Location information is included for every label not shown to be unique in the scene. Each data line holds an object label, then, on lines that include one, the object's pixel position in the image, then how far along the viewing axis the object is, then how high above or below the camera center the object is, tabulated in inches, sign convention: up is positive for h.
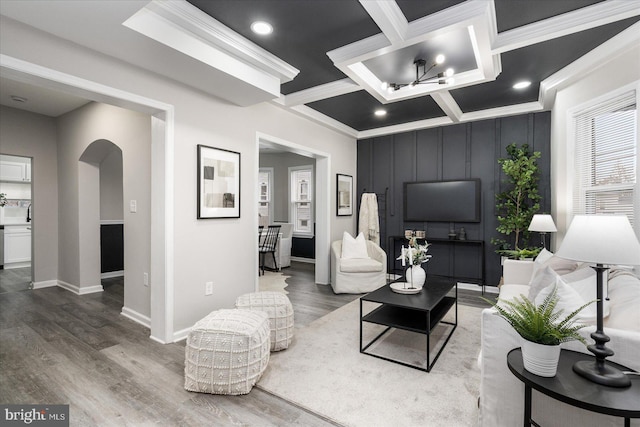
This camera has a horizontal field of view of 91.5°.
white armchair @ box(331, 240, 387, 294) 187.9 -39.5
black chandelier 122.1 +57.5
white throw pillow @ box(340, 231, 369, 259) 202.2 -24.4
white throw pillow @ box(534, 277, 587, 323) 63.5 -18.5
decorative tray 117.7 -30.4
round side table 46.8 -29.4
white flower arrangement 123.5 -17.9
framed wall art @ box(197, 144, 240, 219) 128.8 +11.7
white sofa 58.2 -32.7
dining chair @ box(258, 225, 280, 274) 244.4 -24.9
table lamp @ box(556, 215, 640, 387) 54.1 -7.9
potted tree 171.3 +7.7
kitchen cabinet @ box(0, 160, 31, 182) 264.5 +33.3
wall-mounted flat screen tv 197.8 +6.0
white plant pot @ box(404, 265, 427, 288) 123.4 -26.5
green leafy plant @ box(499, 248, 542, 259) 153.6 -21.4
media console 197.6 -32.7
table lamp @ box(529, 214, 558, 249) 143.0 -6.6
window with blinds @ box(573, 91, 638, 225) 106.9 +19.7
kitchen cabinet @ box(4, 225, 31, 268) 254.7 -29.0
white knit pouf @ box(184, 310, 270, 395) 84.7 -40.9
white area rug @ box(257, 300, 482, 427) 77.6 -50.6
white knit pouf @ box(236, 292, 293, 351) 109.0 -37.2
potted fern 53.9 -22.0
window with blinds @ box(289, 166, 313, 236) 310.7 +10.0
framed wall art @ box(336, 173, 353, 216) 220.8 +11.1
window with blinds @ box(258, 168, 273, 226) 323.0 +17.4
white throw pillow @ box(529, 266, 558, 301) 72.7 -17.2
